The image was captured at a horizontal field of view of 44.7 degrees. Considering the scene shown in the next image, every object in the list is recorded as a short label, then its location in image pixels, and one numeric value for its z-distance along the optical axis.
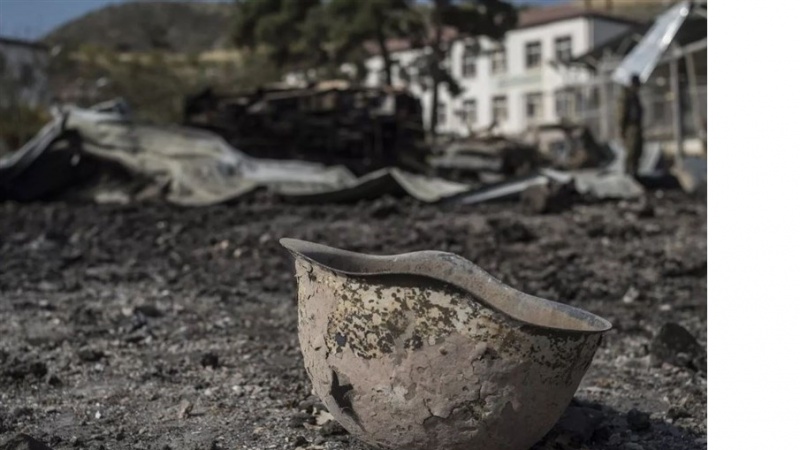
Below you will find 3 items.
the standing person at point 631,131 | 13.78
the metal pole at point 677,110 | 14.55
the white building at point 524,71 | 37.97
